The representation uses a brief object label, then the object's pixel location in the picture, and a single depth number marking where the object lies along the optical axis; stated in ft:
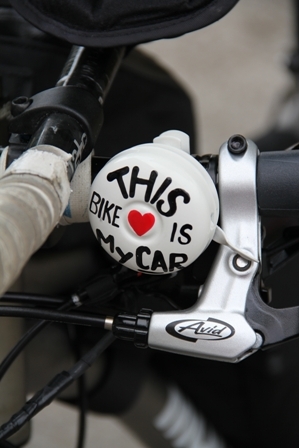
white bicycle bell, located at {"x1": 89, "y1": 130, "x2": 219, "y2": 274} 2.32
